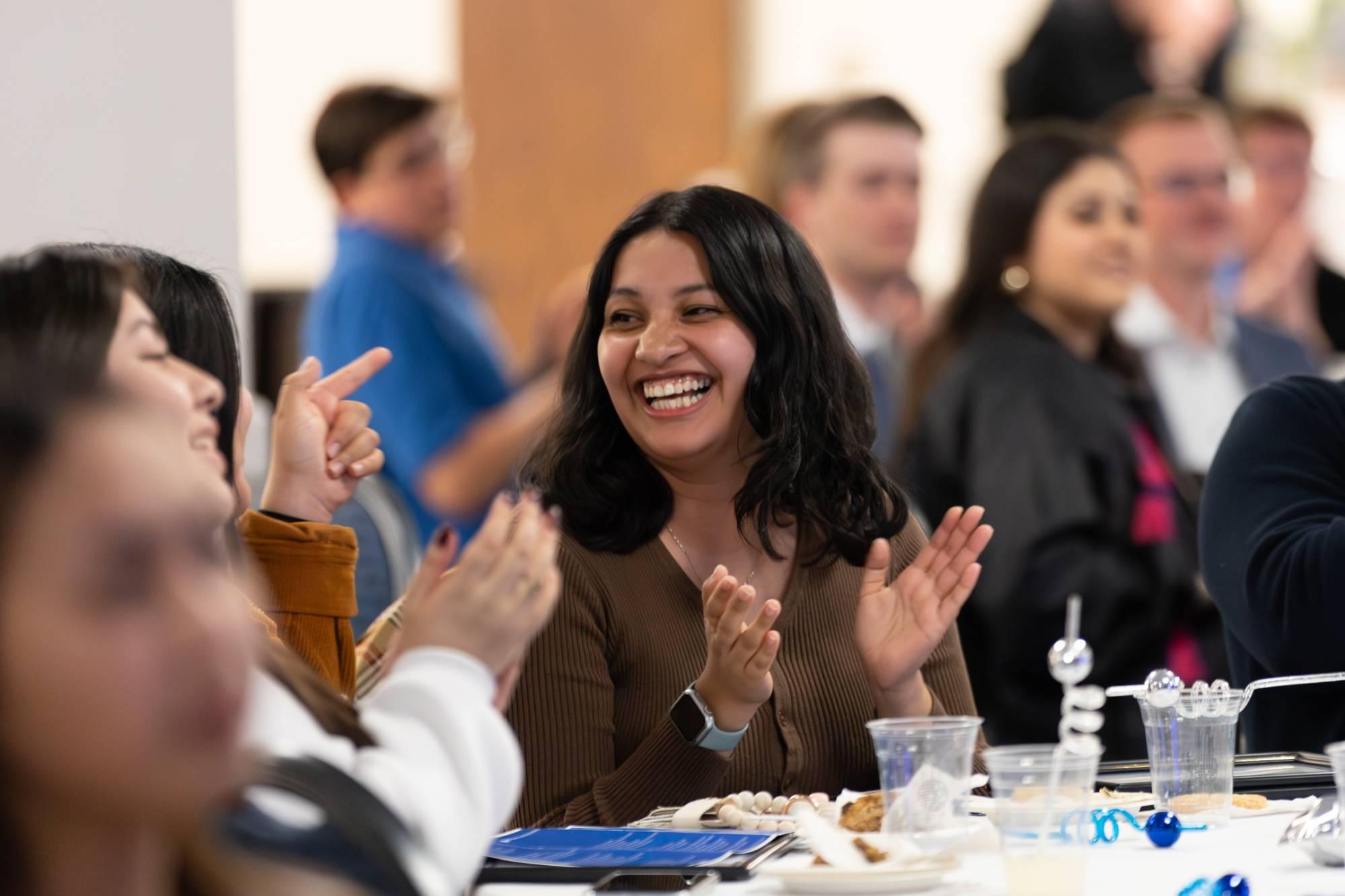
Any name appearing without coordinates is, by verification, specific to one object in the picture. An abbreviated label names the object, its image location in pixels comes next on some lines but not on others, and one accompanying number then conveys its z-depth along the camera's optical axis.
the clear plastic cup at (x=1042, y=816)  3.81
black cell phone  3.83
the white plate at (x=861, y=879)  3.83
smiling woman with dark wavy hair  4.46
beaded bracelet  4.10
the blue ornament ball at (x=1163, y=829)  3.98
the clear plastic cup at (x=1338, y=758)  3.89
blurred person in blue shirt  7.04
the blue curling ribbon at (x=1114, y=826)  3.83
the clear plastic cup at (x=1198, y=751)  4.11
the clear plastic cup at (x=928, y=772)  3.92
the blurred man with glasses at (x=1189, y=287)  7.46
